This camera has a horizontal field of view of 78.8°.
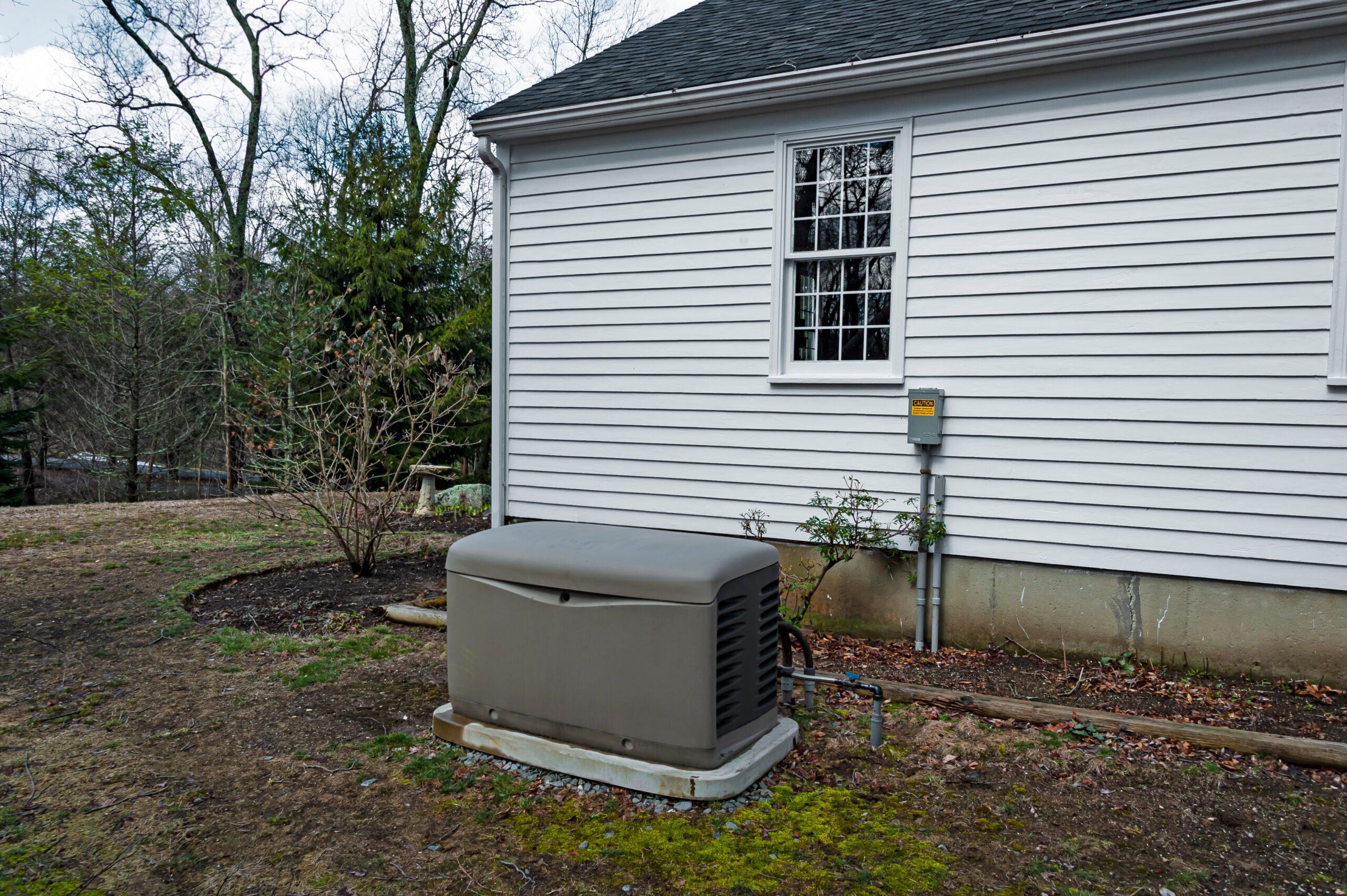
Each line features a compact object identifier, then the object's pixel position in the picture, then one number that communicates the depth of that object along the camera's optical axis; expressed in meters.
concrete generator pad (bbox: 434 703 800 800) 3.16
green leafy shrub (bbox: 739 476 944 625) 5.41
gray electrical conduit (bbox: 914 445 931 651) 5.36
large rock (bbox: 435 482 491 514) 11.31
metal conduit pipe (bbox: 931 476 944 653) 5.34
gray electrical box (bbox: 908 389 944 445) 5.26
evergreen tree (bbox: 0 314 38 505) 14.26
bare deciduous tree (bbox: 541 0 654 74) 21.75
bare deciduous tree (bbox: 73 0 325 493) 17.83
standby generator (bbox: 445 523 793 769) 3.12
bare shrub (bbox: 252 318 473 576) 6.73
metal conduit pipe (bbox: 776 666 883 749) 3.70
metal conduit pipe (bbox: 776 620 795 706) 4.02
